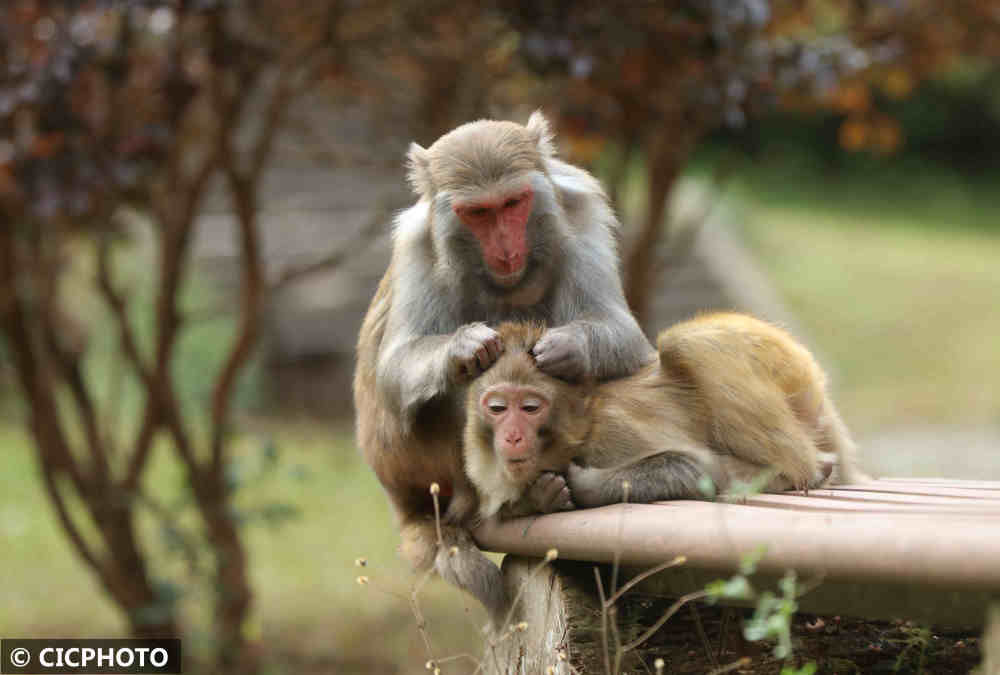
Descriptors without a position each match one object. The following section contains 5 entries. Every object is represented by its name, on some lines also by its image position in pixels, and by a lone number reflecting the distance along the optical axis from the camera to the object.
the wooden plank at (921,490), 7.18
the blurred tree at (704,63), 10.27
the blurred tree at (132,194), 10.87
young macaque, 7.06
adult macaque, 7.47
